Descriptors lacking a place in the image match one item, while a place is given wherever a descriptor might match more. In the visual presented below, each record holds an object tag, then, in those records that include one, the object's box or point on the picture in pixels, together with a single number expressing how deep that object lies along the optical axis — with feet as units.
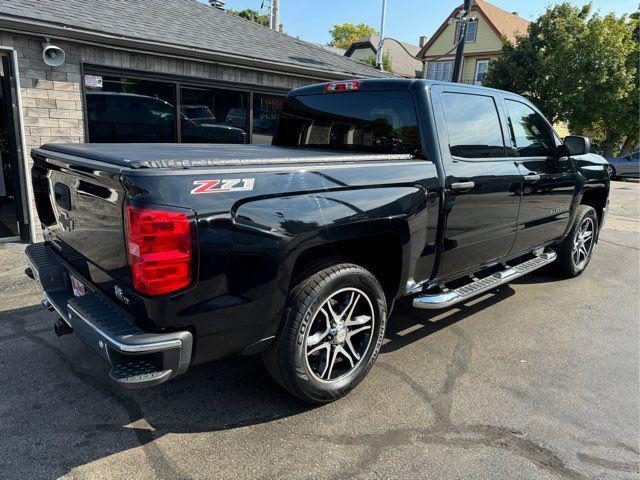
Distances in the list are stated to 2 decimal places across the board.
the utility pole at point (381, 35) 61.47
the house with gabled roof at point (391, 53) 166.87
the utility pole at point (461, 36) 40.01
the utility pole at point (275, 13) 67.77
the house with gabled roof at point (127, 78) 20.10
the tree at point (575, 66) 72.43
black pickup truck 7.28
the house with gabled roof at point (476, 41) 114.01
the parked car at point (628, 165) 71.56
